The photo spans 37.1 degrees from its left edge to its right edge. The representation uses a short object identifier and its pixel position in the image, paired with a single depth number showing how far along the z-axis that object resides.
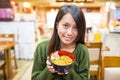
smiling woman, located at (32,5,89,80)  1.00
